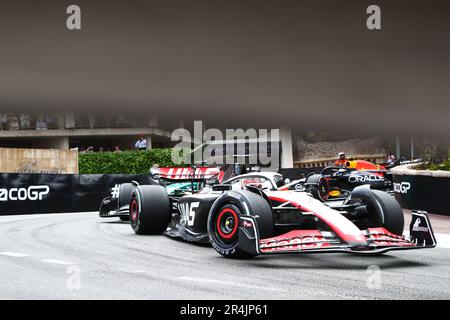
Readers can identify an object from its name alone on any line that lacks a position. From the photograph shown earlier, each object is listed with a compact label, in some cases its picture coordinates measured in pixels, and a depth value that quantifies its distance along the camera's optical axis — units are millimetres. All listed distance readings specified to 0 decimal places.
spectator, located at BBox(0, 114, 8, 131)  39750
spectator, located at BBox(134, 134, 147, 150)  28500
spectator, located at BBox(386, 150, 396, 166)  24181
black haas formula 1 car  6504
